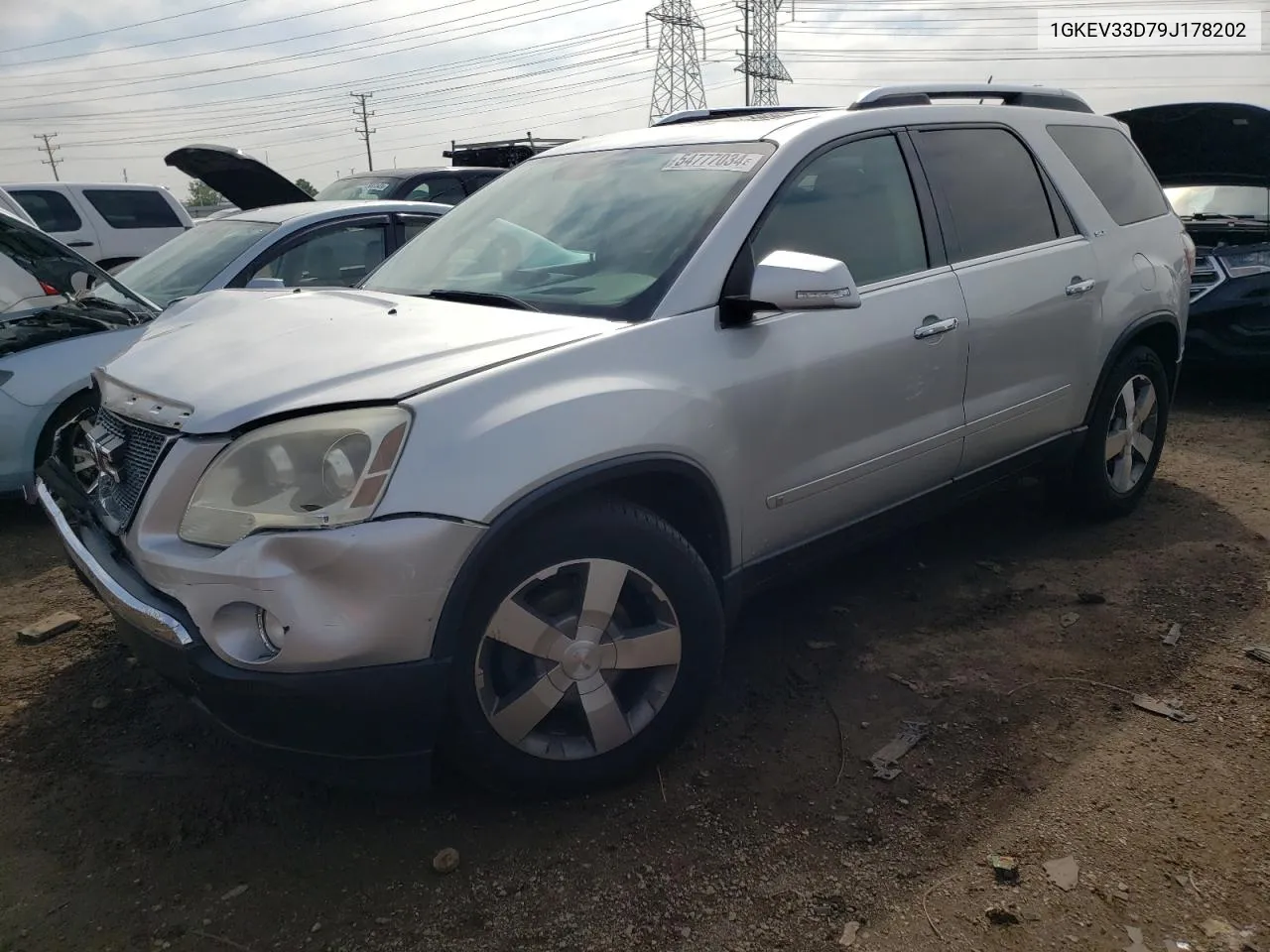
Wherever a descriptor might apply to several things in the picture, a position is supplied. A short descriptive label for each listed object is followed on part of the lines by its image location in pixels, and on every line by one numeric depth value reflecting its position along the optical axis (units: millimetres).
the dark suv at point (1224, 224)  6809
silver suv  2213
